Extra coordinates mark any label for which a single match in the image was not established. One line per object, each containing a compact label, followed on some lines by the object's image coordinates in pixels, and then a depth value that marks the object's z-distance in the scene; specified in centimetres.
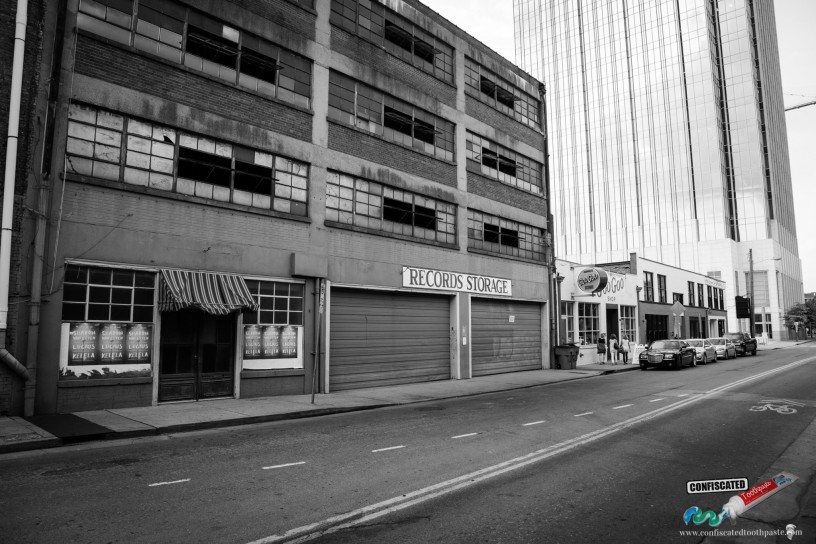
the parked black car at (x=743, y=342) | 3818
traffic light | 5428
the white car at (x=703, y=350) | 2947
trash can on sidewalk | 2659
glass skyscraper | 8212
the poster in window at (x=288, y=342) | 1559
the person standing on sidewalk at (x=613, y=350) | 2996
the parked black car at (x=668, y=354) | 2598
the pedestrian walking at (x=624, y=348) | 2973
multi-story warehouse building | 1222
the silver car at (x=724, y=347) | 3380
